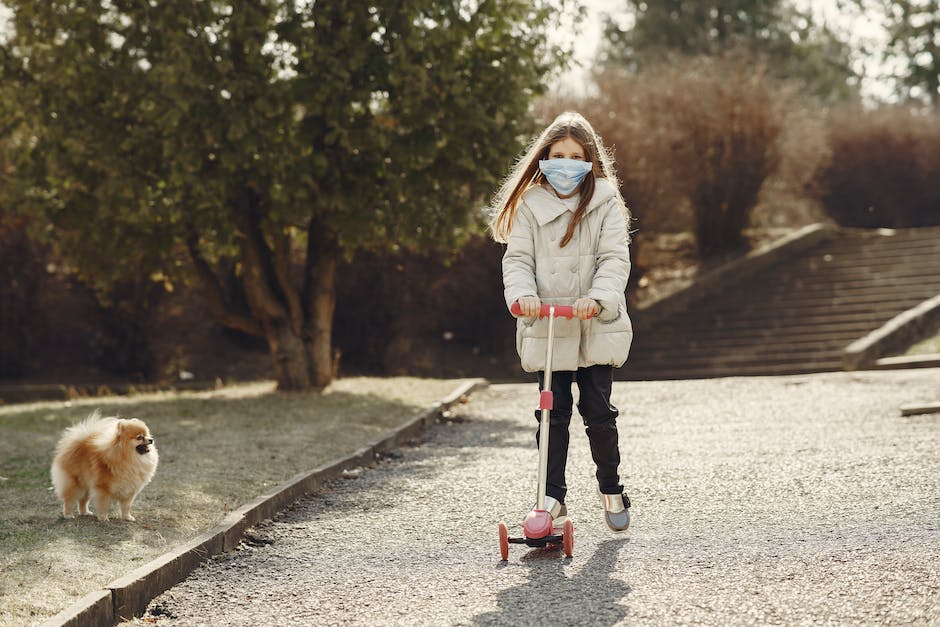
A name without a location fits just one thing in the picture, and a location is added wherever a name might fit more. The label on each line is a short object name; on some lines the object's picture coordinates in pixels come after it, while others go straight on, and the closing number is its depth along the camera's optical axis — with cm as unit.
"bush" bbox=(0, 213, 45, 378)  2027
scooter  554
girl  574
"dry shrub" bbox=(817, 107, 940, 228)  3181
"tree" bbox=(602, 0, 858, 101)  4241
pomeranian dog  628
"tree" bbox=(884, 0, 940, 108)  4428
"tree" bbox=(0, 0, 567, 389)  1304
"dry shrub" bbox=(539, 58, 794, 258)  2472
